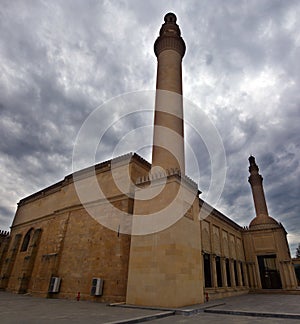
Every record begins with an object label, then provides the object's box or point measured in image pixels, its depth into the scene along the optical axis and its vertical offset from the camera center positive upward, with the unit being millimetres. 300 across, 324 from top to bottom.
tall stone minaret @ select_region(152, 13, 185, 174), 15930 +12388
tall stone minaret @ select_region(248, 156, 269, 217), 30466 +12052
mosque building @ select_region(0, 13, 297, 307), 11531 +2779
